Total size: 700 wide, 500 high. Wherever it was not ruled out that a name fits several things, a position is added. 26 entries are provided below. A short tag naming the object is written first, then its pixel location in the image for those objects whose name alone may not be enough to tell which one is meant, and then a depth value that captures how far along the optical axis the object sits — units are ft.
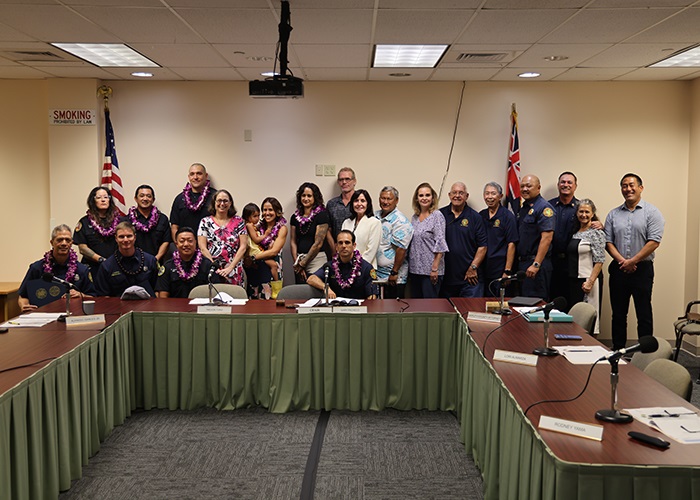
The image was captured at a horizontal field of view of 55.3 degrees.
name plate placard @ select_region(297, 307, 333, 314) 15.02
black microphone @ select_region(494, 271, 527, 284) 13.07
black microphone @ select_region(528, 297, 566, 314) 11.18
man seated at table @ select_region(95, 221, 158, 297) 17.46
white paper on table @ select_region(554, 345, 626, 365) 11.06
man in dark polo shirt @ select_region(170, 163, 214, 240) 22.90
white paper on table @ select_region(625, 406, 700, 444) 7.67
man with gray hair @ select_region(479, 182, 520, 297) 21.65
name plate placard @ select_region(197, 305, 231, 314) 15.01
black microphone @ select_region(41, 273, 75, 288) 13.52
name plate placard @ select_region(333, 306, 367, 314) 15.06
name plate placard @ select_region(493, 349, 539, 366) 10.83
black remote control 7.36
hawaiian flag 23.66
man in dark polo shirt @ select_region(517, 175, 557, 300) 20.88
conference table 7.54
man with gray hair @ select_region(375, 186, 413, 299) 21.26
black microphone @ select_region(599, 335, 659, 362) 7.69
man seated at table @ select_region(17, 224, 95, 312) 16.92
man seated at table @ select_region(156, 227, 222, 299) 17.62
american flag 23.71
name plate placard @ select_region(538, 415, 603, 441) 7.68
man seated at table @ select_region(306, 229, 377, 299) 16.99
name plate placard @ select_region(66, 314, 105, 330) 13.62
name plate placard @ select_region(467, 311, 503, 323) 14.15
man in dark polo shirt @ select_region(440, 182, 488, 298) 21.49
